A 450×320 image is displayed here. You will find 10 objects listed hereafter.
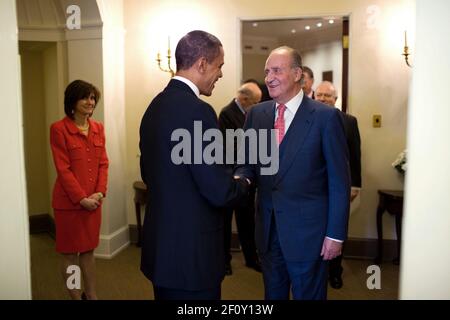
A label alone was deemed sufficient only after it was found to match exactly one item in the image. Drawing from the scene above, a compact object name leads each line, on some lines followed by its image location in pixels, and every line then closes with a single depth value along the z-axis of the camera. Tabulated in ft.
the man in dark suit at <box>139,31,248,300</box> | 5.09
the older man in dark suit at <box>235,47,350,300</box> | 5.98
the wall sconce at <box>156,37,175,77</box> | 13.62
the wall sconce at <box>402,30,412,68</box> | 11.94
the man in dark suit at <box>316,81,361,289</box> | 10.41
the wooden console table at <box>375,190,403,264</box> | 11.85
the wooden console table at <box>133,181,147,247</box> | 13.50
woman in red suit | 8.48
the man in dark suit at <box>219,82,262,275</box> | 11.66
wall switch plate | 12.66
